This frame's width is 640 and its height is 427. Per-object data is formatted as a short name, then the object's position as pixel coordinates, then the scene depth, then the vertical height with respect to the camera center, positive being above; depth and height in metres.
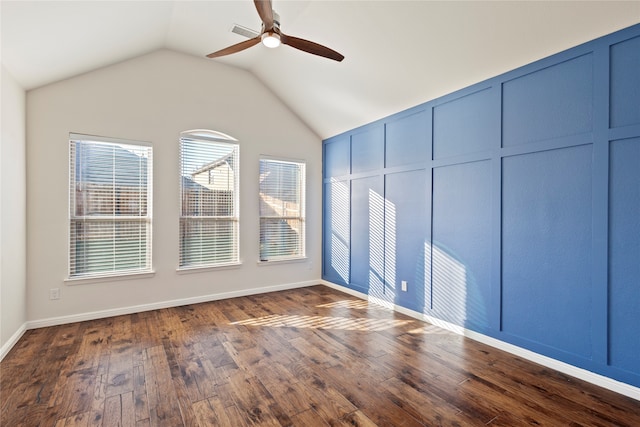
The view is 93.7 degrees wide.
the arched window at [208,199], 4.36 +0.16
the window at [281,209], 5.05 +0.01
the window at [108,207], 3.67 +0.03
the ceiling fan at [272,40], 2.19 +1.46
